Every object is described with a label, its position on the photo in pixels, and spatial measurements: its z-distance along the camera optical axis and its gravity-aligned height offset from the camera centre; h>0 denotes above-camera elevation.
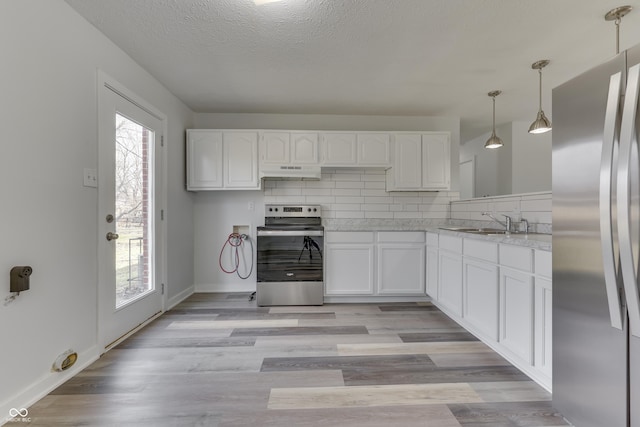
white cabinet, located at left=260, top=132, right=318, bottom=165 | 3.50 +0.76
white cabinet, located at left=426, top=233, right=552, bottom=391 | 1.70 -0.61
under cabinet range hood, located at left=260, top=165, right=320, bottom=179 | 3.49 +0.49
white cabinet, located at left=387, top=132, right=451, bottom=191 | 3.58 +0.62
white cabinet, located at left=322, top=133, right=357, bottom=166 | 3.53 +0.75
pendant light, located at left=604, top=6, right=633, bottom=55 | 1.84 +1.27
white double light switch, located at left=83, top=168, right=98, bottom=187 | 1.97 +0.24
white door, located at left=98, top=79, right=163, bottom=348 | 2.15 -0.03
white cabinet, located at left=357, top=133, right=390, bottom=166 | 3.55 +0.78
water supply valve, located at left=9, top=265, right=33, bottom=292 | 1.46 -0.33
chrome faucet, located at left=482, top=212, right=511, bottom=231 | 2.72 -0.10
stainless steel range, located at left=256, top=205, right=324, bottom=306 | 3.33 -0.61
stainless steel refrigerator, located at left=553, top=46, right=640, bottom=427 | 1.09 -0.14
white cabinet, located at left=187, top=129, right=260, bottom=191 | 3.51 +0.63
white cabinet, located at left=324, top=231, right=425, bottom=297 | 3.36 -0.62
